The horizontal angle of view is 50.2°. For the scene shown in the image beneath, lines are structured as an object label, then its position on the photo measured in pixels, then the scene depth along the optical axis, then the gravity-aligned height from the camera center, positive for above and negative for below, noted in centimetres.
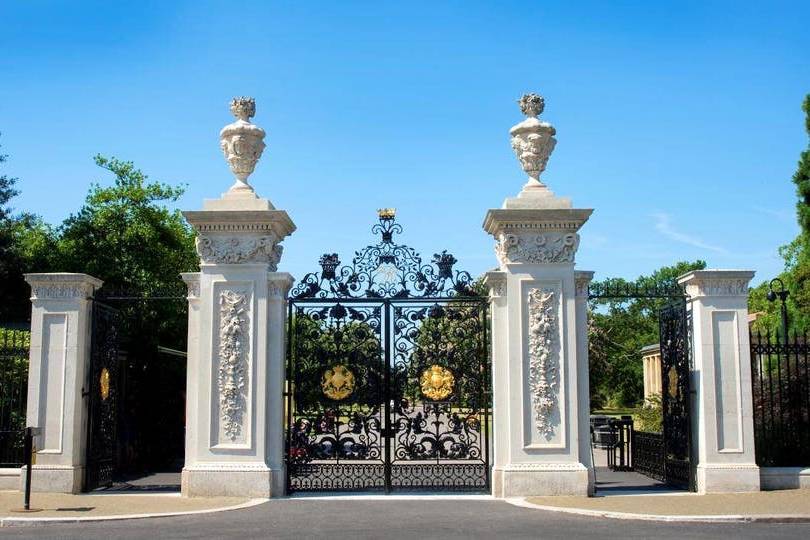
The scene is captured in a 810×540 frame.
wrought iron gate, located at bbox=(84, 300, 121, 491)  1379 -20
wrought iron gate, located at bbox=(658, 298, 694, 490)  1364 -20
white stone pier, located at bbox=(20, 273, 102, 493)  1321 +12
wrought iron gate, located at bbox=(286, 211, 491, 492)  1357 +28
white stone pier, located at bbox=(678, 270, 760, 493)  1303 -1
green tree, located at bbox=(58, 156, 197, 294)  2291 +395
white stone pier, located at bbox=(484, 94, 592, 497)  1284 +47
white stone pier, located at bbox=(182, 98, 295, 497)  1284 +44
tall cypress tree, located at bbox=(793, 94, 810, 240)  2603 +583
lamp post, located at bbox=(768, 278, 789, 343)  1533 +149
